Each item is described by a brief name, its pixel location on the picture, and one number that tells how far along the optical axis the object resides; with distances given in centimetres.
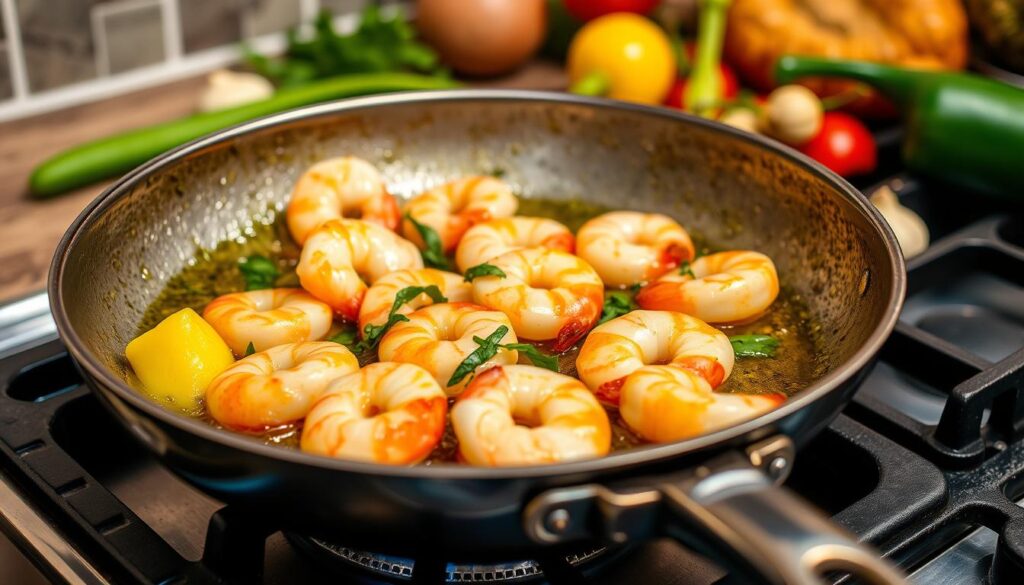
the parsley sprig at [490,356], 76
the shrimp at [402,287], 81
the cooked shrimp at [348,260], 82
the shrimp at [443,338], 76
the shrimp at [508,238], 84
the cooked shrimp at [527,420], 71
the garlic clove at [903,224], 94
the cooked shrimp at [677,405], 72
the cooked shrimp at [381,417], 71
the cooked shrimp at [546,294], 80
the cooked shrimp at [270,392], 75
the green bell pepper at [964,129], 96
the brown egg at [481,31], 107
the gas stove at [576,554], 75
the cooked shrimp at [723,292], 81
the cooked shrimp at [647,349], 76
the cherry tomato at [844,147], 99
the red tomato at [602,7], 107
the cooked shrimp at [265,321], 80
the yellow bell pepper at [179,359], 78
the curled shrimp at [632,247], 85
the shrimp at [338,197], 87
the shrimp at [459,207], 87
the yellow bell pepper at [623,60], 103
